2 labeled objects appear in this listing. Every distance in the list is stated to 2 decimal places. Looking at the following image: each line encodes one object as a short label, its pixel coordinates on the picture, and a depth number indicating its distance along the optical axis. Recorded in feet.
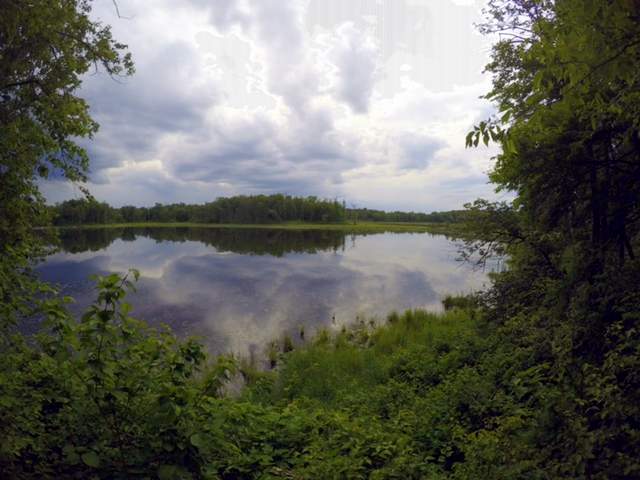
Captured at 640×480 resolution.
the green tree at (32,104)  15.57
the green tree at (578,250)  7.59
